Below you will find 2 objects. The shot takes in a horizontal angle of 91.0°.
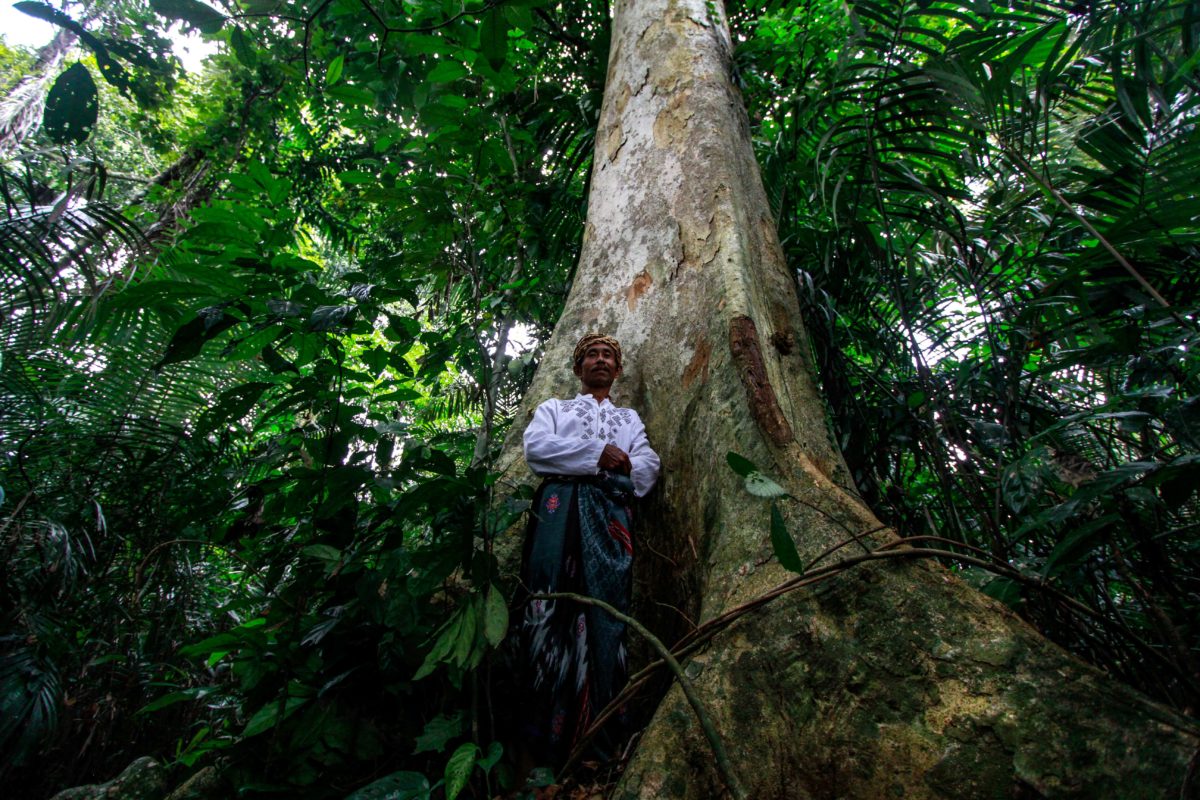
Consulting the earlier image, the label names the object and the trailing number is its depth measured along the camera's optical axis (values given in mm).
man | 1558
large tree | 780
